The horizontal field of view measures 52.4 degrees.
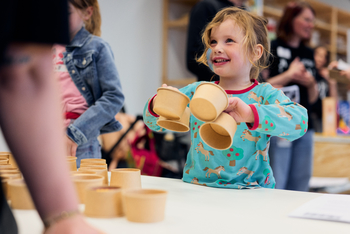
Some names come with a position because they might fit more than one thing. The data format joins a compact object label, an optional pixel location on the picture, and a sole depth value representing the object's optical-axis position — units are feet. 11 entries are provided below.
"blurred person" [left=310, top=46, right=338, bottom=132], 7.79
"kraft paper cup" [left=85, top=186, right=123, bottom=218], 2.09
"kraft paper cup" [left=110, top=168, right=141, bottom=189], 2.63
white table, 1.95
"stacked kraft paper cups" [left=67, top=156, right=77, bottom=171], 3.11
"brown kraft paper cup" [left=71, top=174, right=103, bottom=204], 2.33
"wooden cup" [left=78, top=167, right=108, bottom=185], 2.83
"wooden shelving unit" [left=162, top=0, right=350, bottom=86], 12.37
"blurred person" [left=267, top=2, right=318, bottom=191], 6.62
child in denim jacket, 4.69
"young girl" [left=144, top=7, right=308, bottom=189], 3.72
